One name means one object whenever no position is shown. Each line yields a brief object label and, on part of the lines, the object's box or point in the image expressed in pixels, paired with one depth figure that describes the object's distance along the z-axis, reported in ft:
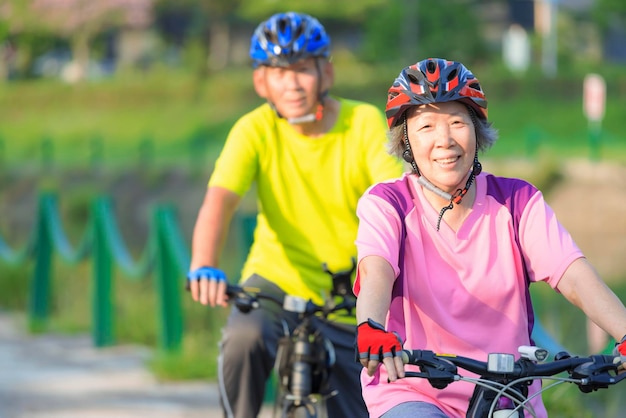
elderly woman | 23.34
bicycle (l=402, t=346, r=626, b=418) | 20.53
